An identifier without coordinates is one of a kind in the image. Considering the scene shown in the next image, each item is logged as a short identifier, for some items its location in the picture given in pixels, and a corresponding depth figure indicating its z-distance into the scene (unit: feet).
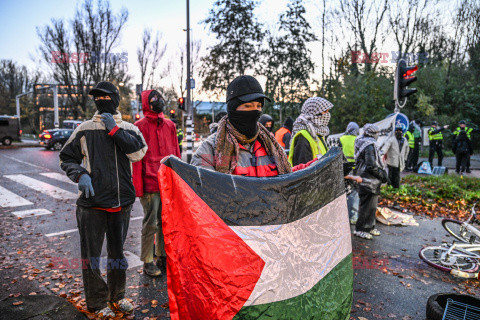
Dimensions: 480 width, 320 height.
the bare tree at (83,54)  111.45
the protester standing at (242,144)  7.85
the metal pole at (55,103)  116.05
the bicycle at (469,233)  16.21
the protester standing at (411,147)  52.26
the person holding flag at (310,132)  13.43
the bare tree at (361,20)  90.74
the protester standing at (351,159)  23.71
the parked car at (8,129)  95.09
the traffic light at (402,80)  28.02
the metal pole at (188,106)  51.78
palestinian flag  6.43
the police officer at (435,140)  53.67
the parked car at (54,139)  82.79
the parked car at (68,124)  101.81
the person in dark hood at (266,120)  27.77
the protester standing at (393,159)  32.30
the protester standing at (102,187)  10.79
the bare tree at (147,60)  131.55
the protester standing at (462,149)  46.44
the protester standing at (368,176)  20.22
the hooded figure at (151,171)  14.52
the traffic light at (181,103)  59.62
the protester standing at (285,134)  28.63
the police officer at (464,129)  47.03
